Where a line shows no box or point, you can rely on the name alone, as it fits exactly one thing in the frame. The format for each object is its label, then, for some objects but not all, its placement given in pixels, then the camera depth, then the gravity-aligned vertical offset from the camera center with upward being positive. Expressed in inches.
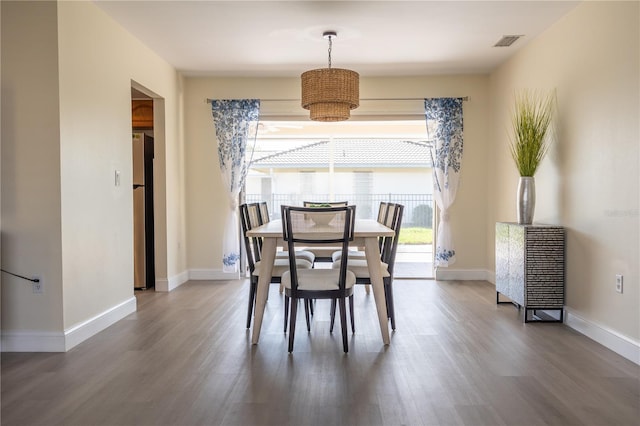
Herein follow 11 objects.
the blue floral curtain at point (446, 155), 219.0 +17.4
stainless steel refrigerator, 200.8 -7.8
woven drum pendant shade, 148.8 +31.8
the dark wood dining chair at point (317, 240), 117.9 -11.5
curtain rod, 220.2 +43.2
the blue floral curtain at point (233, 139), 220.8 +25.3
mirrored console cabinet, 144.7 -22.8
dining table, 126.0 -19.9
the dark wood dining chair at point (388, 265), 134.4 -21.0
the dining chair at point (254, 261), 139.0 -20.8
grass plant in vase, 153.8 +14.6
